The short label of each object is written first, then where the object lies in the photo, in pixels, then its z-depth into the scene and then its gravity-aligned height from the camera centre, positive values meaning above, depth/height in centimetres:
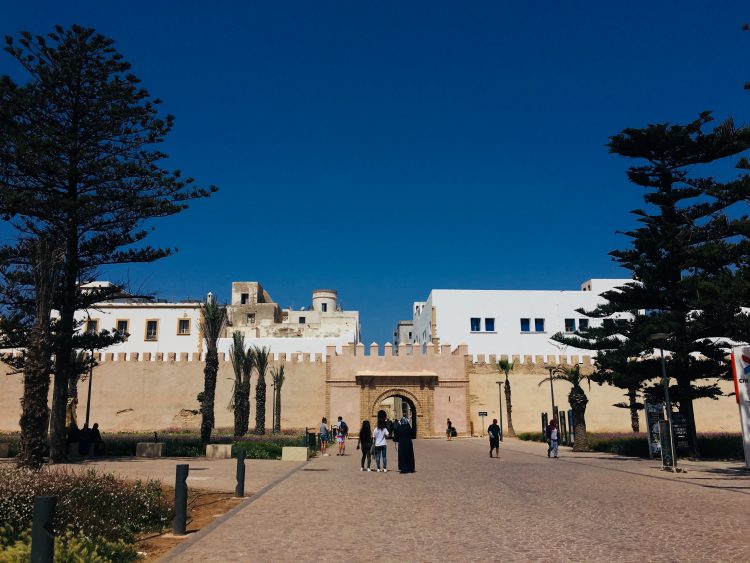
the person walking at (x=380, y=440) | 1652 -78
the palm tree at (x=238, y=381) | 3110 +167
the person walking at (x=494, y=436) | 2090 -94
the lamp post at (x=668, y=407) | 1537 -6
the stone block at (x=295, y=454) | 1984 -133
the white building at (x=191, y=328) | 5131 +747
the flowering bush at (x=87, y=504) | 680 -105
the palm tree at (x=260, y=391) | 3525 +118
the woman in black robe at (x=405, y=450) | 1544 -98
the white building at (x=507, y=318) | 4819 +683
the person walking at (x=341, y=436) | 2439 -100
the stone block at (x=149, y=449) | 2046 -112
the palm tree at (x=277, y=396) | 4003 +99
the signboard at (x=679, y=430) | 1866 -75
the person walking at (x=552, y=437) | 2081 -98
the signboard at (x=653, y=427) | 2005 -70
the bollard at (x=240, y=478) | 1030 -106
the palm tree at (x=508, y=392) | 4009 +98
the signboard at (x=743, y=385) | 1458 +42
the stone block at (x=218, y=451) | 2016 -121
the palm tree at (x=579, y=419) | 2545 -52
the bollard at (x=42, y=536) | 426 -80
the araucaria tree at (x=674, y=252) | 2097 +527
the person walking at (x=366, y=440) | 1695 -82
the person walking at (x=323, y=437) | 2488 -106
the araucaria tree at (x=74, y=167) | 1917 +776
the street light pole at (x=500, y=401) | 3941 +41
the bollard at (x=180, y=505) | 732 -106
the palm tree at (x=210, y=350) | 2461 +249
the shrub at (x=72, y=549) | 534 -119
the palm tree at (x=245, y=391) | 3148 +107
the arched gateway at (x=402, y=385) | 3991 +154
